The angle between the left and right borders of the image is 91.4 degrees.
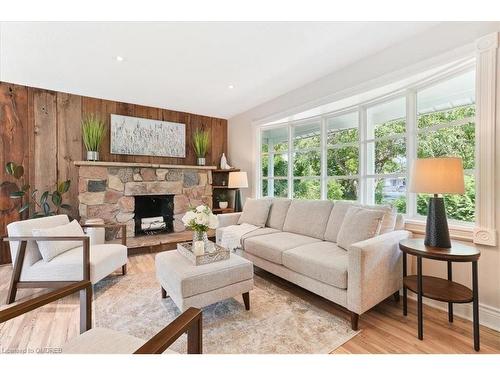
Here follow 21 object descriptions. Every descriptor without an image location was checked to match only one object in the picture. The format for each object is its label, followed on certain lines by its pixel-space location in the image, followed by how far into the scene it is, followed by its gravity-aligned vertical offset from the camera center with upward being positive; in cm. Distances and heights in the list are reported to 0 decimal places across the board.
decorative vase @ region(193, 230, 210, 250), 216 -44
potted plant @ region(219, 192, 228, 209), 475 -26
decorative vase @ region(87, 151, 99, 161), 362 +48
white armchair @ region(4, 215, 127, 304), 214 -70
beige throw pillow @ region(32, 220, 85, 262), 221 -50
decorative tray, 198 -57
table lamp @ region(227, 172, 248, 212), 427 +13
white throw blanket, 302 -60
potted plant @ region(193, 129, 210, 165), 463 +82
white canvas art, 399 +88
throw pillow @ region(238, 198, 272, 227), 341 -36
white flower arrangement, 211 -28
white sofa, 180 -60
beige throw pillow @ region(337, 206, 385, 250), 215 -35
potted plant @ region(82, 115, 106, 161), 364 +77
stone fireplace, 358 -1
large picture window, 220 +50
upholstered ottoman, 179 -73
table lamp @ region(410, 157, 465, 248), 170 +2
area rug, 164 -105
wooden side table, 161 -74
